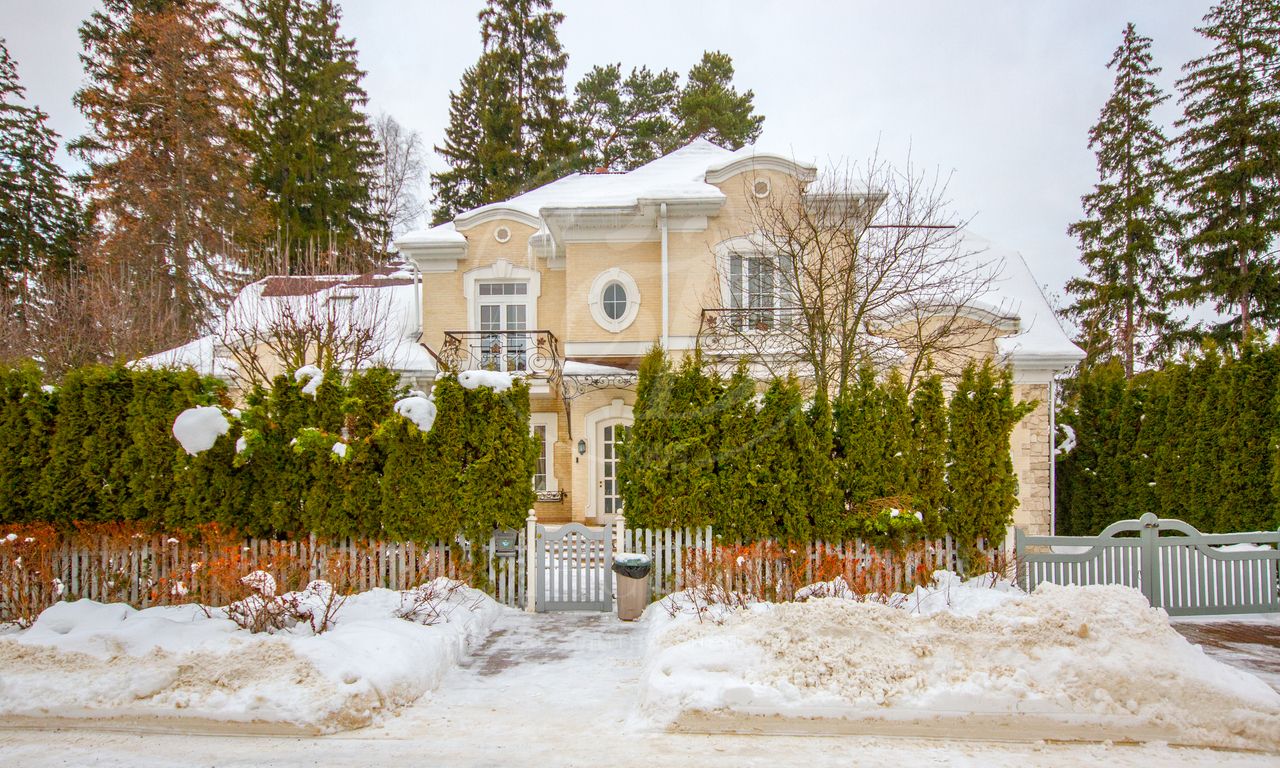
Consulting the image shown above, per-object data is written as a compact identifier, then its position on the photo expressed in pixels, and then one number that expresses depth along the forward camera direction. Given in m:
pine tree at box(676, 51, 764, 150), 27.92
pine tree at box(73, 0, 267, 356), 19.05
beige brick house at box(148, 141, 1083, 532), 13.50
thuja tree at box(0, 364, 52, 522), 8.33
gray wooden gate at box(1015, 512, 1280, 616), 8.11
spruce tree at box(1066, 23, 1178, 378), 22.58
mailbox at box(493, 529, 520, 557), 8.45
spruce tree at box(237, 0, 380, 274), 26.33
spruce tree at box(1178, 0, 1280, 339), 19.66
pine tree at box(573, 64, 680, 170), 30.11
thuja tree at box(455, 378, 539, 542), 8.32
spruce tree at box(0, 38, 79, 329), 22.45
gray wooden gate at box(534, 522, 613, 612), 8.47
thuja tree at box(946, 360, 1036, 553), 8.24
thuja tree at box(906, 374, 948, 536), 8.32
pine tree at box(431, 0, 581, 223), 27.64
